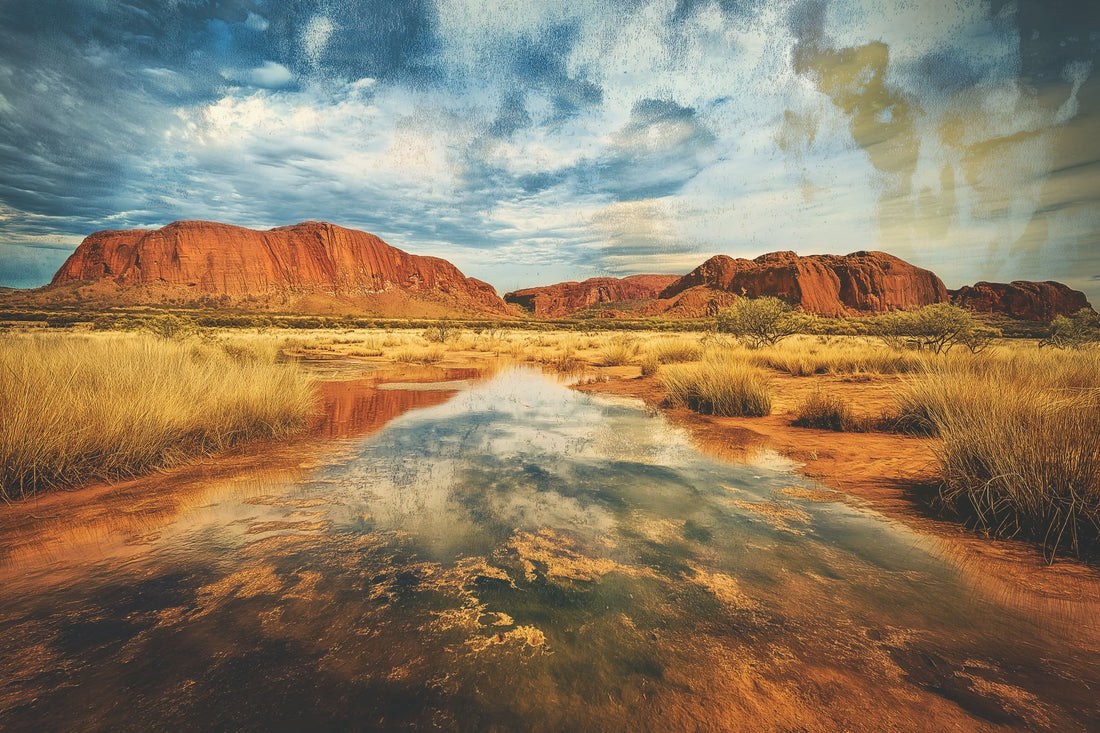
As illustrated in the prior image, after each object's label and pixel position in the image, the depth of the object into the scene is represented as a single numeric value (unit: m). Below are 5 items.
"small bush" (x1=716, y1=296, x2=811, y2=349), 20.64
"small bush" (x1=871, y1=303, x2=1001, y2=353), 15.32
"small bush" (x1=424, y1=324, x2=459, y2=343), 29.01
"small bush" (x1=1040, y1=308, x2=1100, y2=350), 17.58
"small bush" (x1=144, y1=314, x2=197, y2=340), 18.58
